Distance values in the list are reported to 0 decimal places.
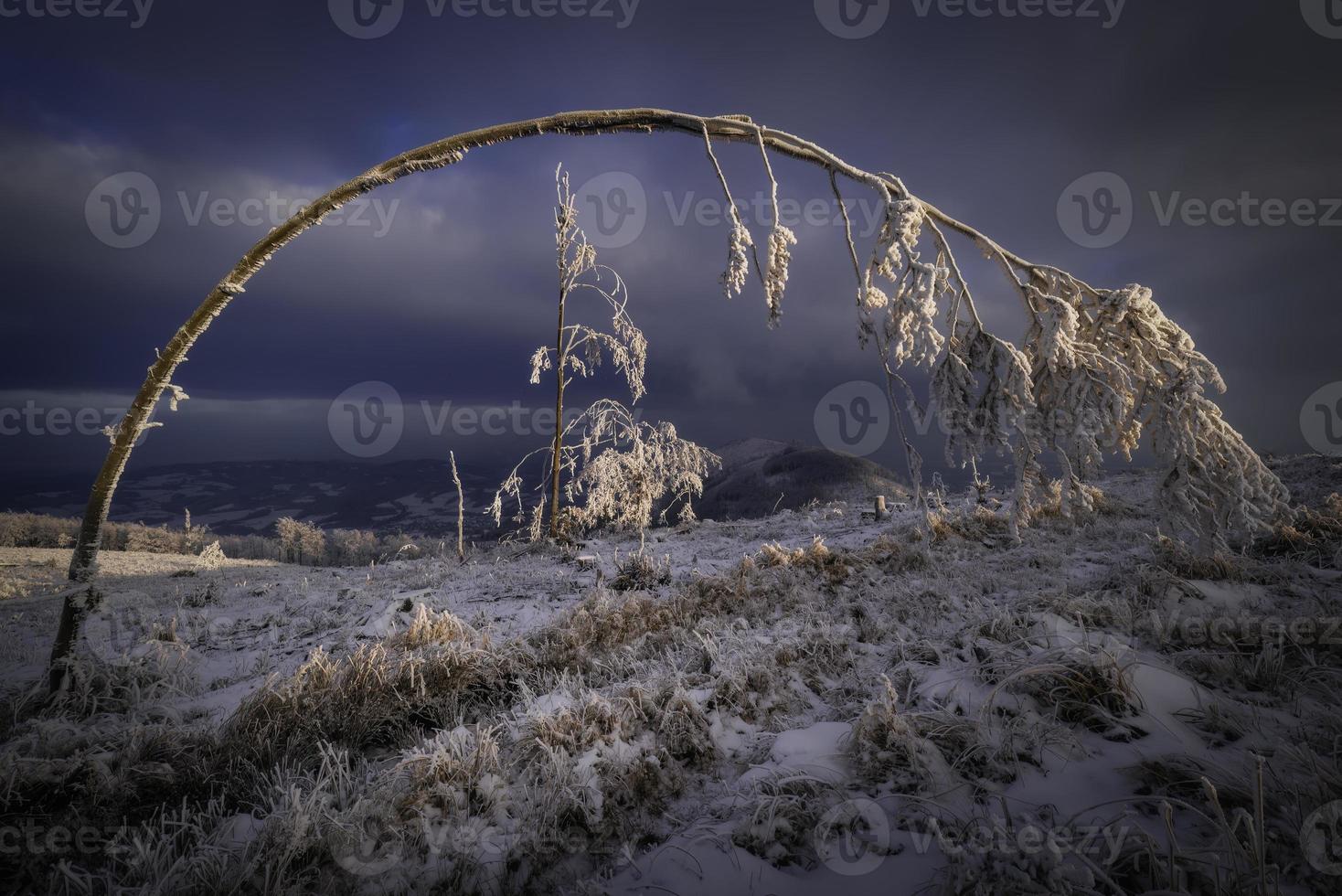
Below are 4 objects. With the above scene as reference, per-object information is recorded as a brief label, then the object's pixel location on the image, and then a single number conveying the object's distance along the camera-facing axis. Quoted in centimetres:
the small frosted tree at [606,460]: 1098
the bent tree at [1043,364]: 263
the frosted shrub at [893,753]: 240
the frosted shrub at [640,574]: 732
